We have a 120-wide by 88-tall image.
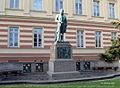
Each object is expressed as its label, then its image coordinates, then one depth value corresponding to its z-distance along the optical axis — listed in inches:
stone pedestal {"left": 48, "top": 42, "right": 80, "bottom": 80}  661.3
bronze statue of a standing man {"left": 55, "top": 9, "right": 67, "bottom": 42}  705.0
